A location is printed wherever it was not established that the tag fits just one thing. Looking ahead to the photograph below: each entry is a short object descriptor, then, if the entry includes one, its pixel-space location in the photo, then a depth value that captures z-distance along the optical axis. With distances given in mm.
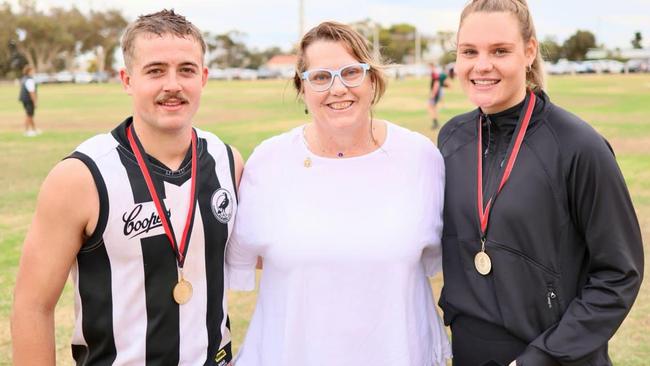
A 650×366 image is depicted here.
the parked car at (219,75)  87812
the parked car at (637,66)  70125
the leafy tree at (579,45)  91250
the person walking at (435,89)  19561
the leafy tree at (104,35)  100938
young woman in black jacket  2557
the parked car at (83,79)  82812
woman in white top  2859
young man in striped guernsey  2570
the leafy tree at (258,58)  121438
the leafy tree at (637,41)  104500
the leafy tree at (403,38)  113688
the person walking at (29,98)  19984
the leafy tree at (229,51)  118375
